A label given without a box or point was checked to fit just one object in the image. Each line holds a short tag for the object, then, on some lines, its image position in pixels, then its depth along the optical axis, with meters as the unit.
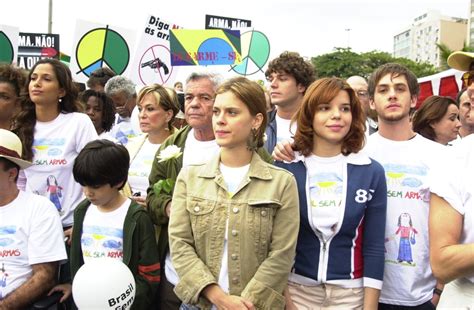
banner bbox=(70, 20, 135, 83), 8.34
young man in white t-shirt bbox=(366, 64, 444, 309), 2.66
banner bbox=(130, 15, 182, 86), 8.11
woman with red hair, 2.49
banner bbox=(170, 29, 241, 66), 8.28
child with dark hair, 2.90
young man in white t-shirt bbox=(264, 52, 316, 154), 3.81
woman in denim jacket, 2.37
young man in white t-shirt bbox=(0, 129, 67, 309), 2.99
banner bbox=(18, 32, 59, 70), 10.81
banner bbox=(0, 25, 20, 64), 7.66
